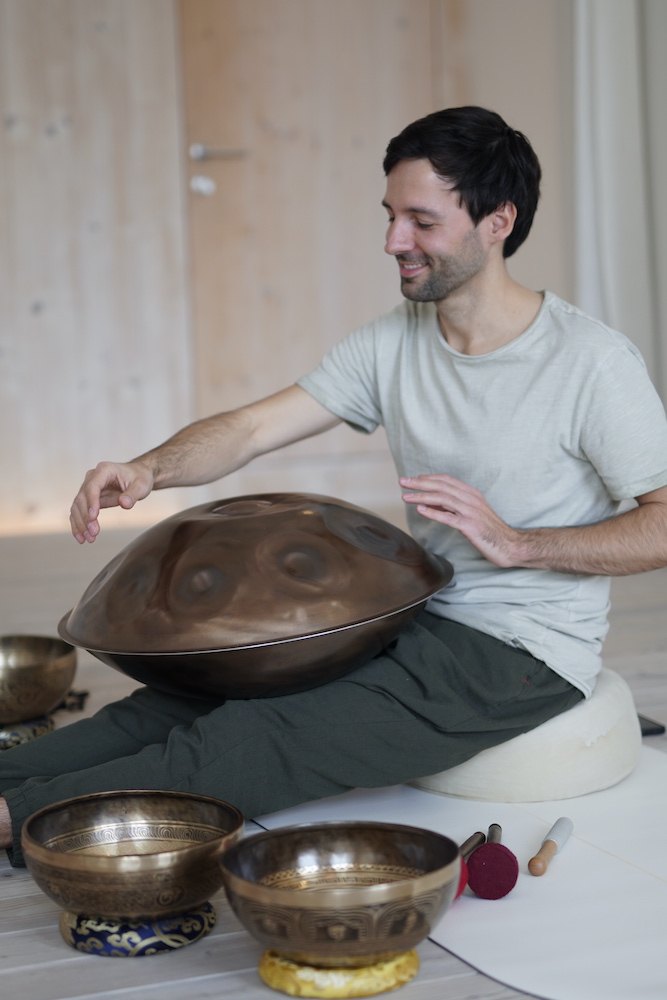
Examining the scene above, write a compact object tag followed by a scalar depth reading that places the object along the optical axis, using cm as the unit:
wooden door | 440
